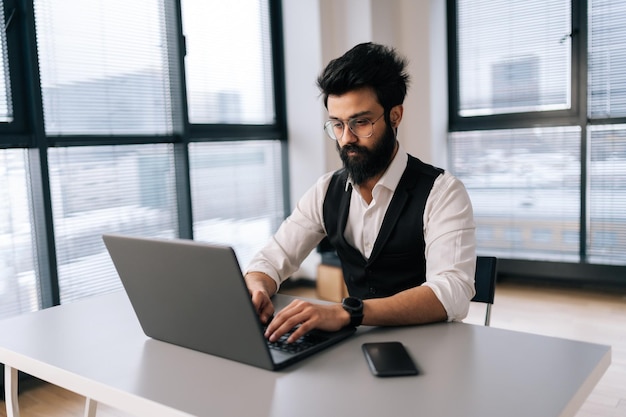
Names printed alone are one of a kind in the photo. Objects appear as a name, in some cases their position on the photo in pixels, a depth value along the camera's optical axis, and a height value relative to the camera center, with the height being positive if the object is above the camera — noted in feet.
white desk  3.34 -1.57
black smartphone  3.71 -1.52
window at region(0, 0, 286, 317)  9.85 +0.03
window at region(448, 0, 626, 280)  13.64 -0.14
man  5.32 -0.85
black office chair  5.92 -1.59
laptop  3.72 -1.13
